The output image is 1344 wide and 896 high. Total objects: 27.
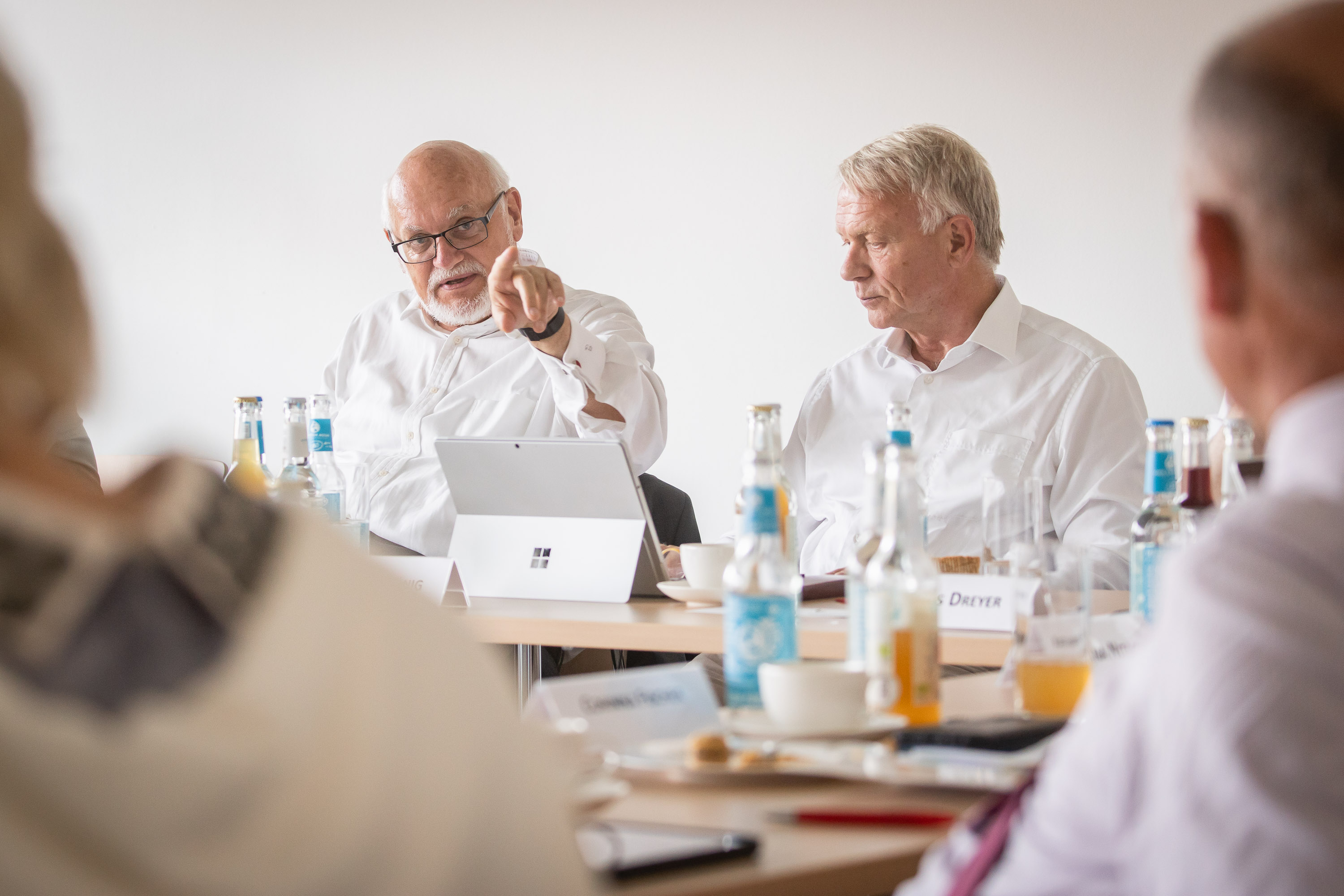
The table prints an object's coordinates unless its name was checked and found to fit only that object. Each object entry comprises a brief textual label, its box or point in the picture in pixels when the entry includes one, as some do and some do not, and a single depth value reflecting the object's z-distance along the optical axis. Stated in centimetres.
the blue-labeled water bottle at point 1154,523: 341
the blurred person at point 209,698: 195
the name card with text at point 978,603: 354
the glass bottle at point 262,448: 400
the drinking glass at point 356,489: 518
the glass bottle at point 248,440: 392
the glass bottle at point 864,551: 308
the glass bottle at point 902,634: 299
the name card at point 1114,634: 316
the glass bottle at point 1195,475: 344
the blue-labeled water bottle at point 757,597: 305
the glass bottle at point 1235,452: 359
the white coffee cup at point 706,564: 383
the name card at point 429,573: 379
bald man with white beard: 504
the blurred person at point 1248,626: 227
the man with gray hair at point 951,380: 445
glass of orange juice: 304
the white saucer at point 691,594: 381
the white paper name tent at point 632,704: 293
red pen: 276
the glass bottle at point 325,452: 404
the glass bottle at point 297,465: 393
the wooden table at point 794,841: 266
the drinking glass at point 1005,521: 361
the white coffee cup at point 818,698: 295
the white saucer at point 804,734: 294
